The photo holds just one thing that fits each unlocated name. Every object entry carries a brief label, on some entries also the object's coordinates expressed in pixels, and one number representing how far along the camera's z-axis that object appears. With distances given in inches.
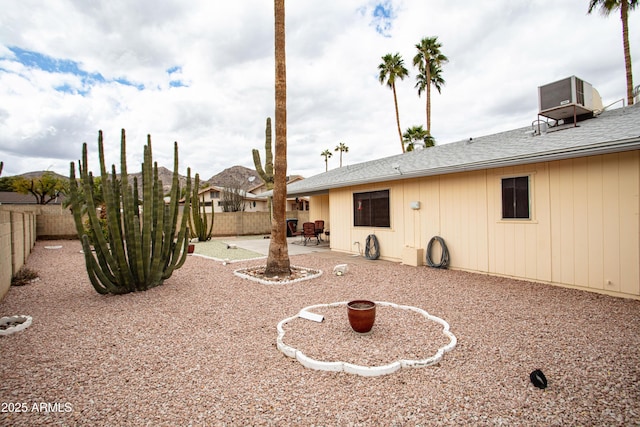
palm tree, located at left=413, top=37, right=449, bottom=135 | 868.6
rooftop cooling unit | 256.4
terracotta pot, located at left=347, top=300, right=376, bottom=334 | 135.5
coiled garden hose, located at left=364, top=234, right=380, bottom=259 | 363.6
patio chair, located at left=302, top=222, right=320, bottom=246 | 486.3
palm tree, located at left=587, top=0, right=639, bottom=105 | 475.3
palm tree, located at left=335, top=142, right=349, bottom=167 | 1957.4
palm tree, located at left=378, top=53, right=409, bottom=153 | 922.1
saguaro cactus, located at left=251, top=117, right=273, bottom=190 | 643.9
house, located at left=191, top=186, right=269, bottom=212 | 1067.7
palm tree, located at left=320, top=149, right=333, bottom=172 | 2050.9
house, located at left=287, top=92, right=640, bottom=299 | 195.0
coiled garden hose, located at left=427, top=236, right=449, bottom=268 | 294.2
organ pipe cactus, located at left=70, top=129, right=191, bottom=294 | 199.0
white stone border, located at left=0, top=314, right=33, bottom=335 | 144.3
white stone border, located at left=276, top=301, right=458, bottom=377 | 106.7
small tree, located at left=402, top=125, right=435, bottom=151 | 830.5
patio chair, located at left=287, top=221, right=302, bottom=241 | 618.0
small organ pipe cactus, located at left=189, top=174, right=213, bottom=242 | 585.6
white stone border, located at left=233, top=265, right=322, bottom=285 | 246.7
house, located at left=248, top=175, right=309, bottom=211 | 1143.8
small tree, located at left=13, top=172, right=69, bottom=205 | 1165.1
